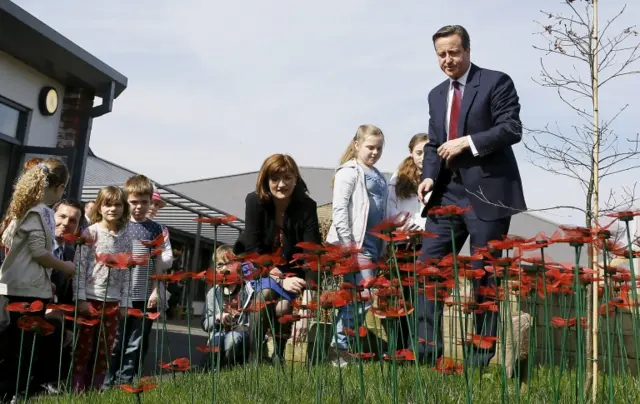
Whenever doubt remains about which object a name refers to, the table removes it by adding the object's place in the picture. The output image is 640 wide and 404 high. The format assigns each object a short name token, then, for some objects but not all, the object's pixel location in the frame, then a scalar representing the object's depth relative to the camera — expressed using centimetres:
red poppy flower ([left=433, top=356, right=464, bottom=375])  249
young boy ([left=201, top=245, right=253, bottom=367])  403
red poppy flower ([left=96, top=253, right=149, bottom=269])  269
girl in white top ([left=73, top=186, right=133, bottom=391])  427
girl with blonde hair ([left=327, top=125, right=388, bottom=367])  464
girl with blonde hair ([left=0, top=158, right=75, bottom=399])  375
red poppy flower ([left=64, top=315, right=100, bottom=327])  277
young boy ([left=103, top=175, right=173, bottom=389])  477
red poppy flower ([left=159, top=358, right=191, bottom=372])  268
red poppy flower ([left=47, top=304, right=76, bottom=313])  270
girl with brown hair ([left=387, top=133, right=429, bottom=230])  498
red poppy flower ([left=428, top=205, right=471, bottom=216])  200
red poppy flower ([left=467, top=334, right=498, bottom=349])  226
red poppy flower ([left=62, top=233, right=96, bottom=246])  277
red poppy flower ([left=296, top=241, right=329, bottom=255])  222
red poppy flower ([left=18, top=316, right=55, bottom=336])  262
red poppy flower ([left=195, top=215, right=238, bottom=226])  235
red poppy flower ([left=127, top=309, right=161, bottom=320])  288
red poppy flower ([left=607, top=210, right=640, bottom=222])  190
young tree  257
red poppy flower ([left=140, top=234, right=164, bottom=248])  266
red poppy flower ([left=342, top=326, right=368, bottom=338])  294
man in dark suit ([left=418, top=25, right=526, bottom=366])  344
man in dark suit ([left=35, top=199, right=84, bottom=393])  452
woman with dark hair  404
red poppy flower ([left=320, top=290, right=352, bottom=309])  239
